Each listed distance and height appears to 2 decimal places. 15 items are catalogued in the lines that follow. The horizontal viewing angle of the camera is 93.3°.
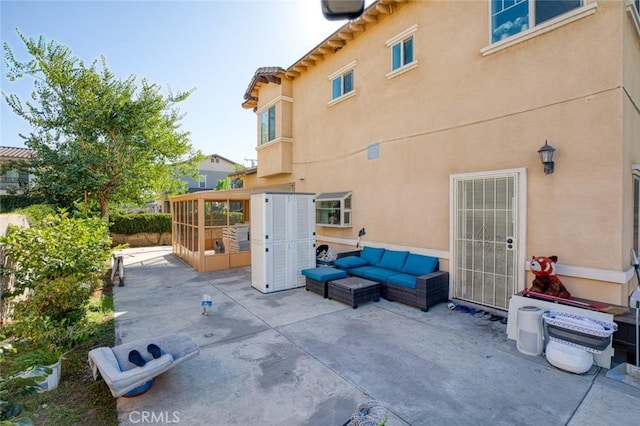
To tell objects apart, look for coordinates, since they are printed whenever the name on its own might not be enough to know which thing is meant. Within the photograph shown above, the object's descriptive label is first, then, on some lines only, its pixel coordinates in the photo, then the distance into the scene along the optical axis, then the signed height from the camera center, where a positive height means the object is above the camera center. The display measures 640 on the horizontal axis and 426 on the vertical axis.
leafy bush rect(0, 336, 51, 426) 1.96 -1.47
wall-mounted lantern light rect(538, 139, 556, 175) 5.39 +0.85
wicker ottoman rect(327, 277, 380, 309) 6.88 -2.00
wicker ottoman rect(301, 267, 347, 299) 7.67 -1.83
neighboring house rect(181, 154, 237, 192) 37.50 +4.55
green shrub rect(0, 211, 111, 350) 4.58 -1.14
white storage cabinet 8.12 -0.92
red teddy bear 5.27 -1.33
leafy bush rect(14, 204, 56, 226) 7.43 -0.08
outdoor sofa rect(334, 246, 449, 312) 6.68 -1.70
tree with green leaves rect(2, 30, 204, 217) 10.62 +3.19
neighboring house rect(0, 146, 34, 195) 10.99 +1.50
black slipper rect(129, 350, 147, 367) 3.58 -1.82
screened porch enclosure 10.98 -0.96
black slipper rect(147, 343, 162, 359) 3.79 -1.82
